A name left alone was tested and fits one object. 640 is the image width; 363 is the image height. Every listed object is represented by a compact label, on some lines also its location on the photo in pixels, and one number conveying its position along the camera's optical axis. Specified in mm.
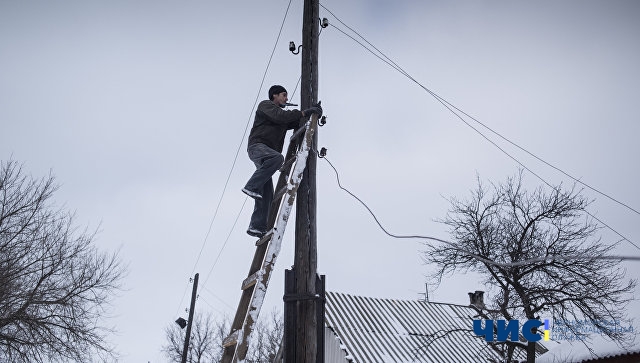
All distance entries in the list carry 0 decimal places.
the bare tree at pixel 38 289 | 12594
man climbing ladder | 4680
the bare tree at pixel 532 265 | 11758
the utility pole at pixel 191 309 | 21641
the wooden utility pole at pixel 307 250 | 4148
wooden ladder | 3379
